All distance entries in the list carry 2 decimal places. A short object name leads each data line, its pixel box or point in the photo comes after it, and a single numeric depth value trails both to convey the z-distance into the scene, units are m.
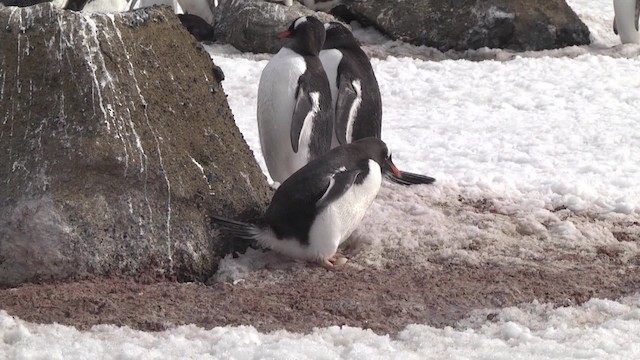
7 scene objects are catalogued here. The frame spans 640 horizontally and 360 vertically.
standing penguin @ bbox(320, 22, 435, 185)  11.40
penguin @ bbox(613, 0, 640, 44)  22.36
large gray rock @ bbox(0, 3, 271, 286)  7.79
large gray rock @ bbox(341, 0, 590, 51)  21.98
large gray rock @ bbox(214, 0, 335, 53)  21.05
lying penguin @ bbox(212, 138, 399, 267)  8.41
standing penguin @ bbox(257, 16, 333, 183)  10.38
